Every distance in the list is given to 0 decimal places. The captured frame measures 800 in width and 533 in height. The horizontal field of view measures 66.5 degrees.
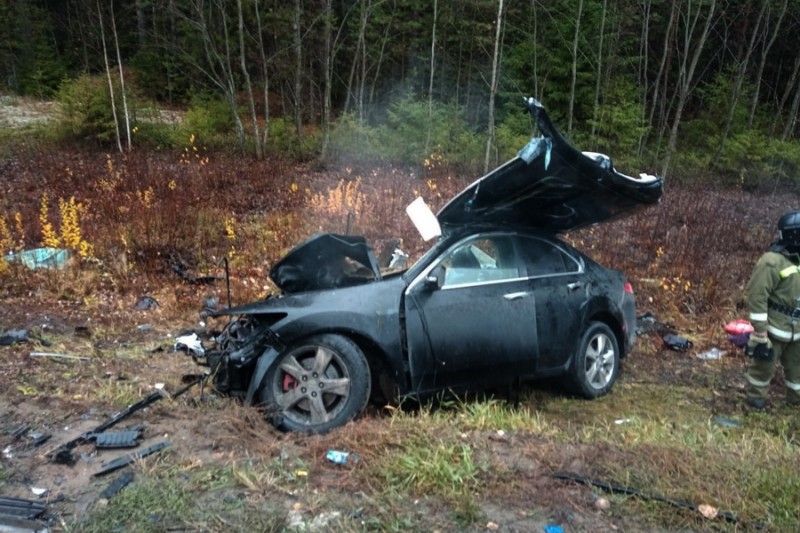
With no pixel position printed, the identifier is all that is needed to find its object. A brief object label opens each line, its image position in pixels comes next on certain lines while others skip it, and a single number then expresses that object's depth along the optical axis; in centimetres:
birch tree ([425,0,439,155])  2077
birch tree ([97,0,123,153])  1834
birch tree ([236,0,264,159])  1802
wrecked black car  468
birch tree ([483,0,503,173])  1412
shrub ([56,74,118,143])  1881
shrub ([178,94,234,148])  2036
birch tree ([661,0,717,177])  1668
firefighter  582
